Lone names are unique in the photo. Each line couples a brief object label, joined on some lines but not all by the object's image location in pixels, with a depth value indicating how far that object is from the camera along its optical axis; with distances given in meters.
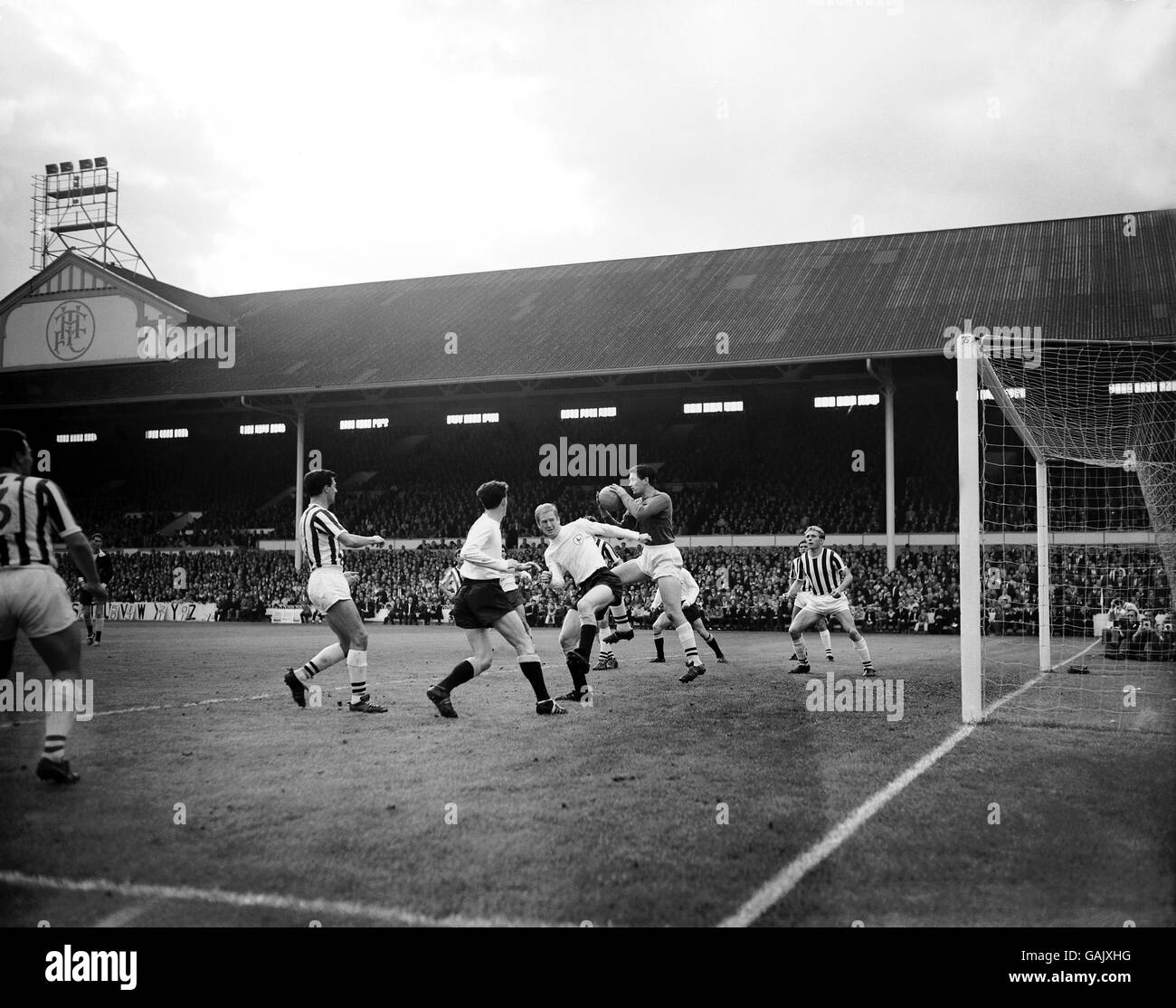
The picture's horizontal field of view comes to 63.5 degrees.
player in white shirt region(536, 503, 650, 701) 9.51
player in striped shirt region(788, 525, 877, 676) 12.41
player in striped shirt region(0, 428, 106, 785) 5.98
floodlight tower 35.15
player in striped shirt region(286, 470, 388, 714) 9.03
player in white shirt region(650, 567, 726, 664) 13.23
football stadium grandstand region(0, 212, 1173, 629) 27.42
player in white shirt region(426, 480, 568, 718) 8.38
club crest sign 34.47
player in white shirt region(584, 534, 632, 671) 12.72
